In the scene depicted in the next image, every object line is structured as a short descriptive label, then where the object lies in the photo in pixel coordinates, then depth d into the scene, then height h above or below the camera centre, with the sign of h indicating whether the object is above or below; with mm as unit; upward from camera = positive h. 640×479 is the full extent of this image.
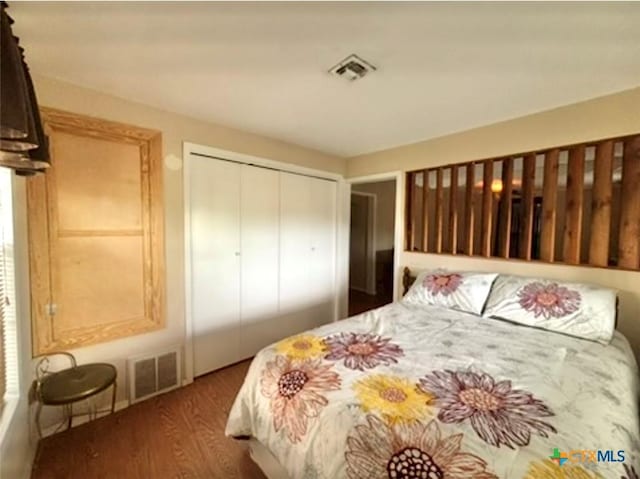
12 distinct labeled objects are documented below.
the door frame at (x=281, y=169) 2283 +69
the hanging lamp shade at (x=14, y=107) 875 +380
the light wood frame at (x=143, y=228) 1675 -85
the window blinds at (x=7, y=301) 1298 -374
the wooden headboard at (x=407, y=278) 2895 -538
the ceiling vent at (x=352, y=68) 1490 +891
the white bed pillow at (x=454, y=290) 2076 -497
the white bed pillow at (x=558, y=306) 1621 -495
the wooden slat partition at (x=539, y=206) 1862 +180
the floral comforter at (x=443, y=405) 828 -663
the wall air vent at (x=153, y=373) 2045 -1151
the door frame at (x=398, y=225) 3010 +21
